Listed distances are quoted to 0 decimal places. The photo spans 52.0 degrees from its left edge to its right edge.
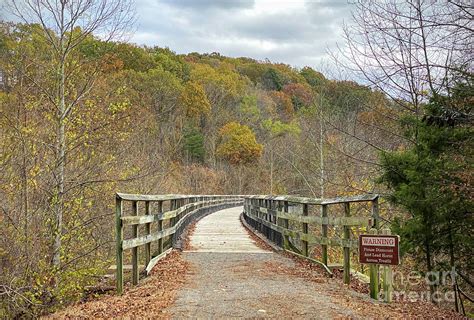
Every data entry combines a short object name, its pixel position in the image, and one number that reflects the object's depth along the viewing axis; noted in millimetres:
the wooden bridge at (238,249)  6051
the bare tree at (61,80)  8531
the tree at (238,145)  52812
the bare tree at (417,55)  7184
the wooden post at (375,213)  6207
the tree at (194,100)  50938
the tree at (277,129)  54812
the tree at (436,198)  7543
